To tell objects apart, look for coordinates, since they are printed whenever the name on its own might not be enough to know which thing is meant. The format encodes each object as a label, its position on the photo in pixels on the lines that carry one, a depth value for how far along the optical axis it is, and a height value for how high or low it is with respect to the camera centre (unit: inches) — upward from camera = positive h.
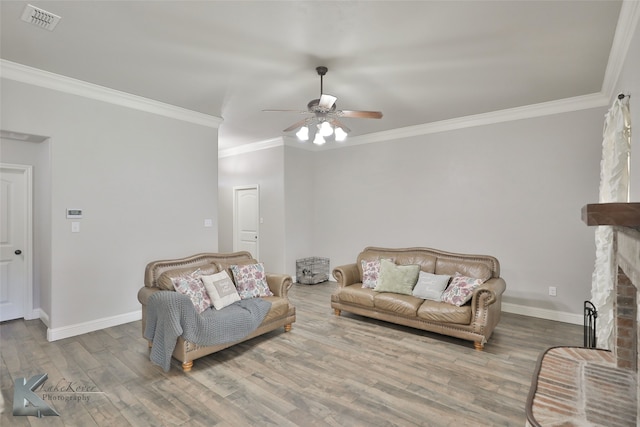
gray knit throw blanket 107.6 -40.6
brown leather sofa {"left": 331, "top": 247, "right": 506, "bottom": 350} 128.8 -41.8
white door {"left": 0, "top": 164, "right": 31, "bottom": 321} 154.8 -13.1
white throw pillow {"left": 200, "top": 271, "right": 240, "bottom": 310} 128.9 -32.6
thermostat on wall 140.2 +0.2
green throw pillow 156.8 -34.4
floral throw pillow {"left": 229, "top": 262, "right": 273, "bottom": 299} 142.4 -31.9
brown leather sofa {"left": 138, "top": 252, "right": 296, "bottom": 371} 111.6 -32.3
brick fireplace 47.6 -11.2
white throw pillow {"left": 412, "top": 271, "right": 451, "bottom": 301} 147.3 -36.2
